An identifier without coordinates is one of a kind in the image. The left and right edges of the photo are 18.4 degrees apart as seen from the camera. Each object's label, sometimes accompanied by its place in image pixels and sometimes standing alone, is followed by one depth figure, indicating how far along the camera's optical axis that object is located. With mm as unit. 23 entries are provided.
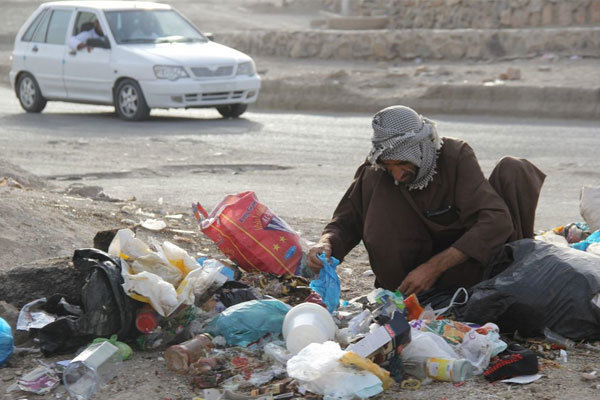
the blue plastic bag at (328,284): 8336
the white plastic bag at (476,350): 7149
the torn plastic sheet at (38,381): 7205
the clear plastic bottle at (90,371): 7205
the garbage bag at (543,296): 7617
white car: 23919
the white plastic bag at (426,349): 7156
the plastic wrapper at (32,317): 7896
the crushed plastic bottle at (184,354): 7324
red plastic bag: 9341
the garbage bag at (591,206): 10758
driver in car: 25147
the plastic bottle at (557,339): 7617
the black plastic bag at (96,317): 7645
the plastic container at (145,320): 7784
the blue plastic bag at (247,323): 7791
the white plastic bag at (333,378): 6636
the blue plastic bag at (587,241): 9823
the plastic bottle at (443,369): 7009
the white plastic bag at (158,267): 7952
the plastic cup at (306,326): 7421
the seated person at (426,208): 7973
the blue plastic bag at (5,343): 7722
